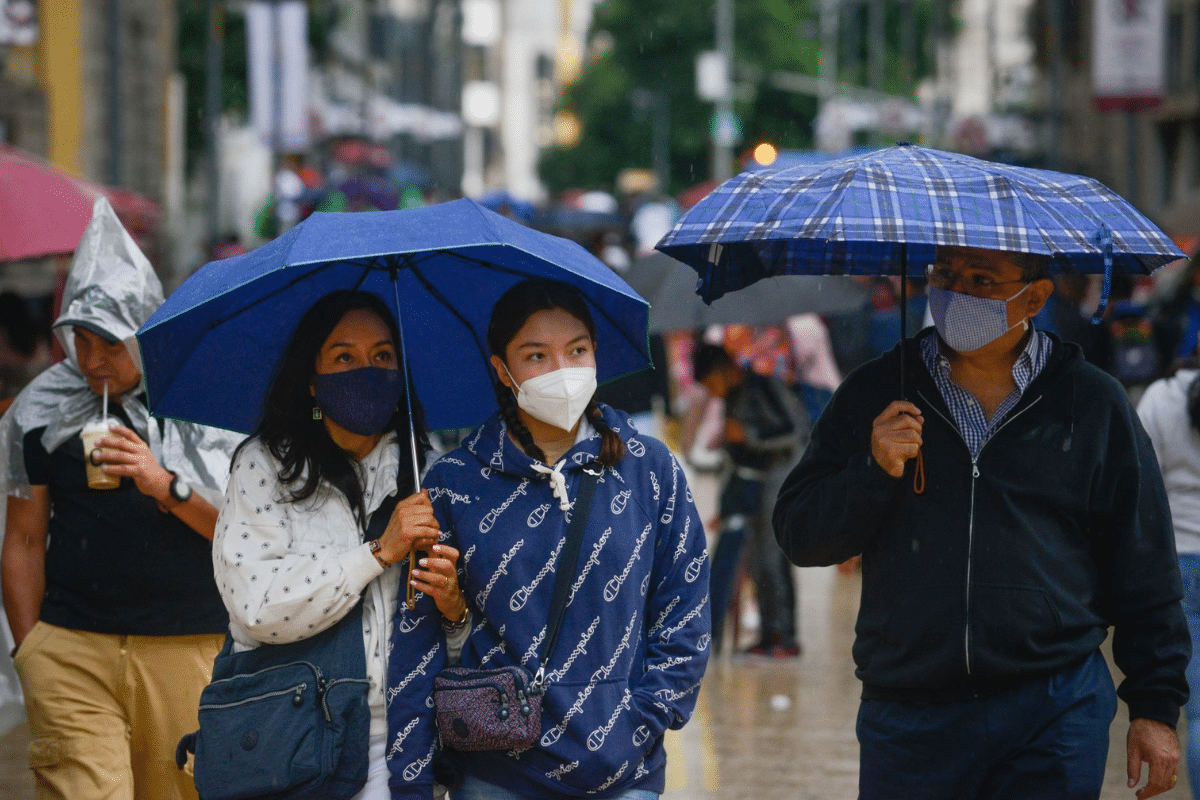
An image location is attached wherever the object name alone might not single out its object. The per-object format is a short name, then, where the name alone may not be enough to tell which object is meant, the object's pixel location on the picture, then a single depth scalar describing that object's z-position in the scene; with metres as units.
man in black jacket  7.47
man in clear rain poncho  9.39
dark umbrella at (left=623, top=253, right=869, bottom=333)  18.11
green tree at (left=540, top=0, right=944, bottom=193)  133.50
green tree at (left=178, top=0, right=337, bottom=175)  82.81
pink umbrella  12.62
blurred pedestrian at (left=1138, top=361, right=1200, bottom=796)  10.55
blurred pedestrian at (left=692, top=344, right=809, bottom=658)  18.39
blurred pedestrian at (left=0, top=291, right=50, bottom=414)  19.33
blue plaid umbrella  7.09
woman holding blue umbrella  7.09
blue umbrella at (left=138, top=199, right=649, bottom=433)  7.31
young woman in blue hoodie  7.01
